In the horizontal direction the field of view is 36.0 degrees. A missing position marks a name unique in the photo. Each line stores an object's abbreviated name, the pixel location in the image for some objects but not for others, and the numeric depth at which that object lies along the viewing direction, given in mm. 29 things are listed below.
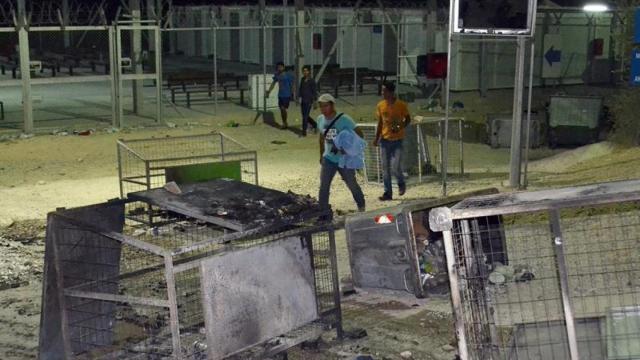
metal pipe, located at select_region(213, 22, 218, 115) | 21700
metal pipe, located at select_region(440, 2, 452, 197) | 11922
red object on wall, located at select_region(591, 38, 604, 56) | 30719
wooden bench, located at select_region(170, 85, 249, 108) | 25234
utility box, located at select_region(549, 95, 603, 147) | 18844
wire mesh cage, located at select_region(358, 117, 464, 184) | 14948
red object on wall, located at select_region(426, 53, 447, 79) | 23984
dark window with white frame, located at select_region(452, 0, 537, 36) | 11883
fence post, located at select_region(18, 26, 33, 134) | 19344
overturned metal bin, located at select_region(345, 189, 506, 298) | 8180
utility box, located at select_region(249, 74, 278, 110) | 23344
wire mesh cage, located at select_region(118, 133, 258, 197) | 11750
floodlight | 22197
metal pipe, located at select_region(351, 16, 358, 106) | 23722
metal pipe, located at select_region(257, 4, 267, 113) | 22816
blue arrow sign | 29703
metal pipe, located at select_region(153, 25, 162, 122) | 20391
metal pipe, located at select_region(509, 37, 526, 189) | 13828
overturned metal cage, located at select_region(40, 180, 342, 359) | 6398
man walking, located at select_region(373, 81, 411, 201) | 13461
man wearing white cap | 11820
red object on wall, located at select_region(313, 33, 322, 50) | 28595
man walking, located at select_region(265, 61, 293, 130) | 21250
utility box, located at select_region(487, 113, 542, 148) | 18922
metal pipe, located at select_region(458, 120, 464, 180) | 15159
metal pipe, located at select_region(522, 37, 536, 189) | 13013
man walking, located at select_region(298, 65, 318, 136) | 20281
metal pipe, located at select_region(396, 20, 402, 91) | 25203
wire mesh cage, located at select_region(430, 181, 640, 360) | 4734
